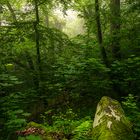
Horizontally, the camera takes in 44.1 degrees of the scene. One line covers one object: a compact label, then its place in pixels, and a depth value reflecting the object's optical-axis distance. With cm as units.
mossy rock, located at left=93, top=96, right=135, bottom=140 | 319
